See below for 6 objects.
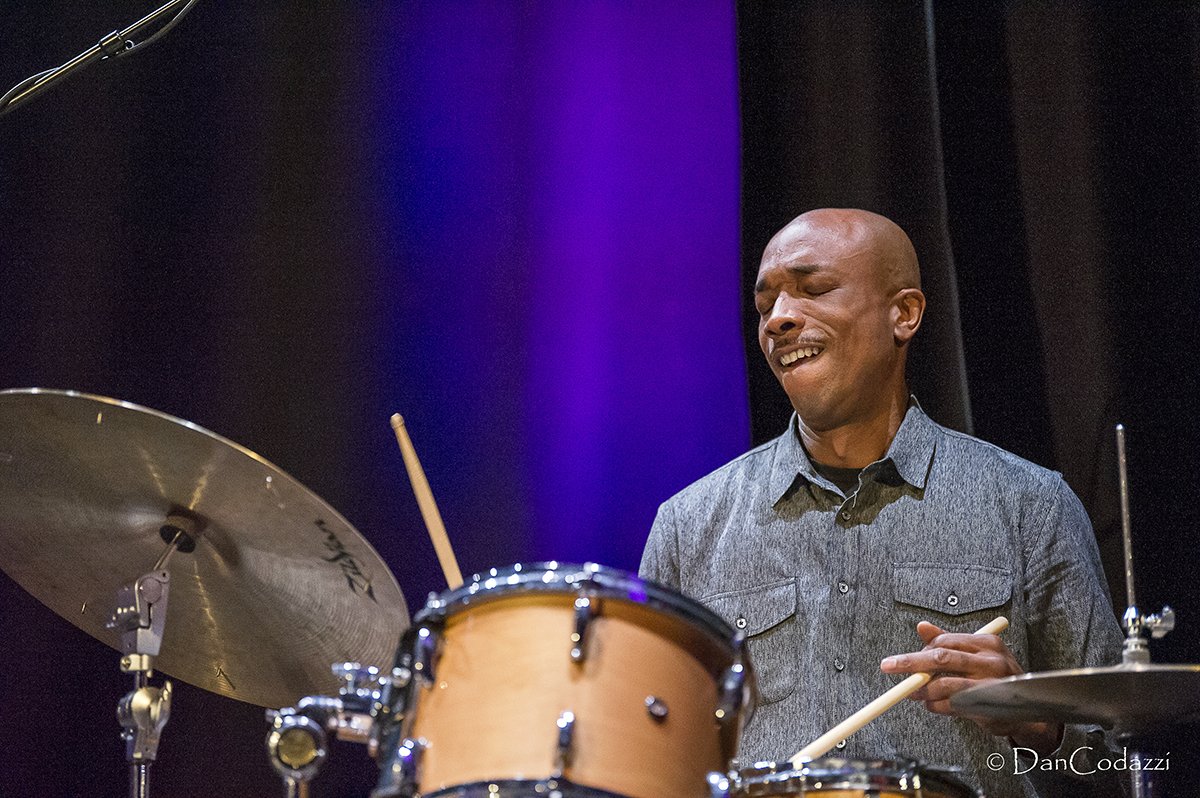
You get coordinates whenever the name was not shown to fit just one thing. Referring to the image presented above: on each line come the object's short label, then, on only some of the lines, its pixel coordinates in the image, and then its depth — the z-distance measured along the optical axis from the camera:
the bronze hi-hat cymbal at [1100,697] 4.66
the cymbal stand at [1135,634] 4.73
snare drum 4.69
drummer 5.08
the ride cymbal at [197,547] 4.69
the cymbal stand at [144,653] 4.79
